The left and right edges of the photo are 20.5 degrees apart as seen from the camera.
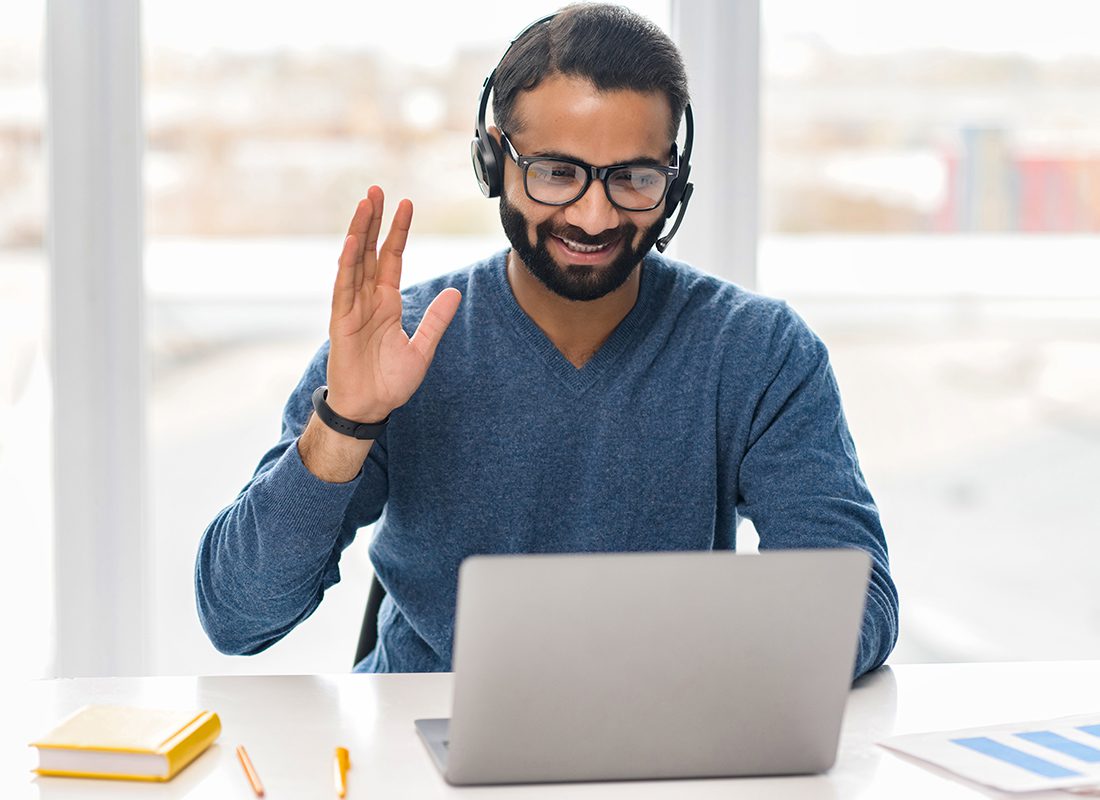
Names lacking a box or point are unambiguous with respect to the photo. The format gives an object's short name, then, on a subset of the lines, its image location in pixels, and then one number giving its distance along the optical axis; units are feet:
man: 8.29
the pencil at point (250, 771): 6.99
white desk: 7.02
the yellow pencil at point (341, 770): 6.98
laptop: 6.83
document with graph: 7.04
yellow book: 7.04
